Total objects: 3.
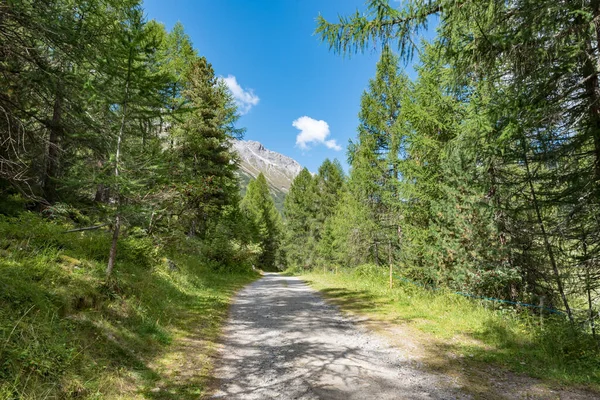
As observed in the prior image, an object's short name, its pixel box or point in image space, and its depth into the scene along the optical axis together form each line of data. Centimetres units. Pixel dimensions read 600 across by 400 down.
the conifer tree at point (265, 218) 4481
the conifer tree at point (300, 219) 4016
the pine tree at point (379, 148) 1590
